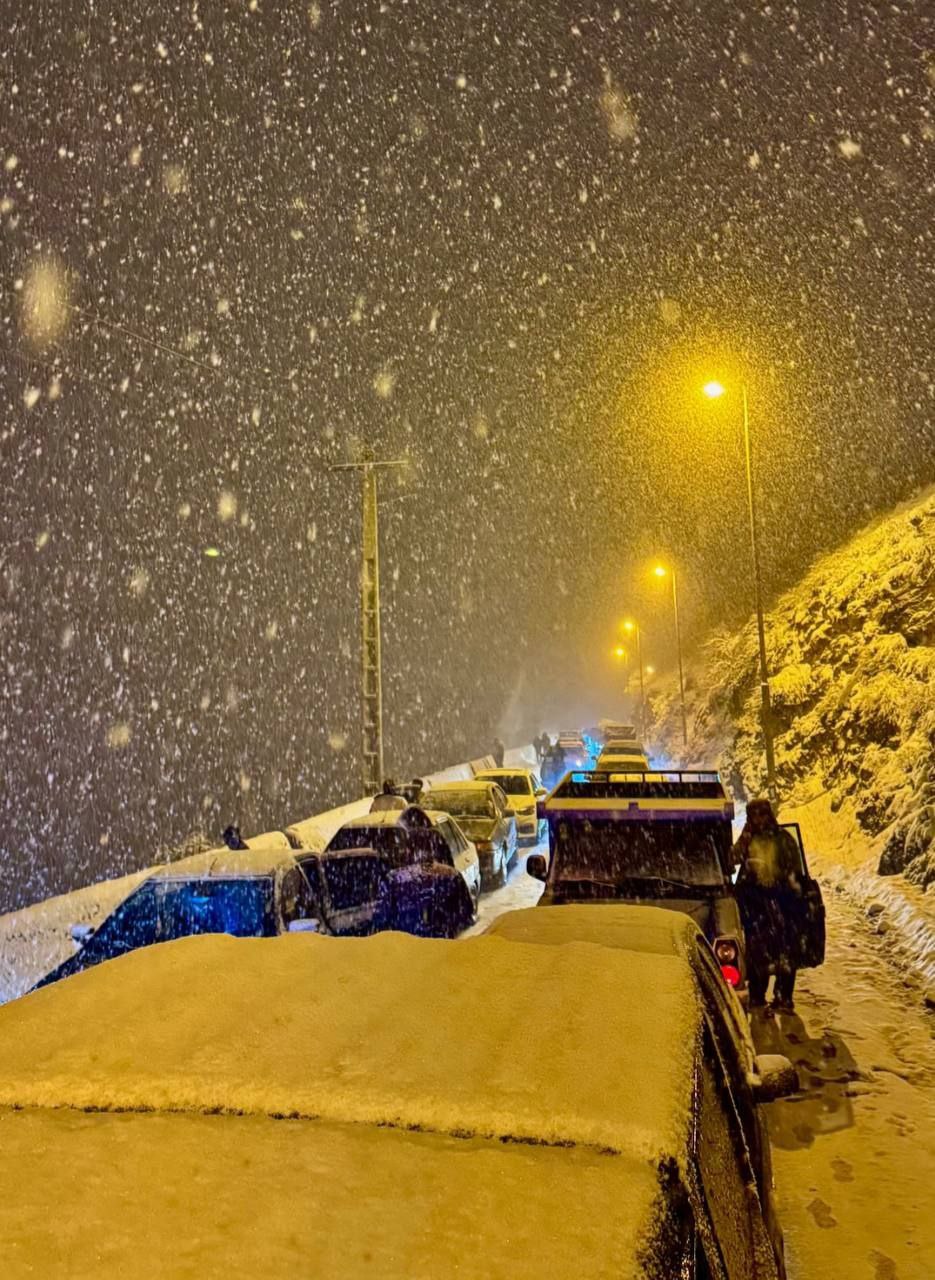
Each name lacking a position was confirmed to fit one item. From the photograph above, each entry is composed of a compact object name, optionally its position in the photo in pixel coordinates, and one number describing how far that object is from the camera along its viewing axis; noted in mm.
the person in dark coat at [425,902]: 9531
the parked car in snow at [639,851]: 7512
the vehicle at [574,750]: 41062
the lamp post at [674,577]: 38109
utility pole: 19125
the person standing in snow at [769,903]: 8031
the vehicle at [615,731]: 40531
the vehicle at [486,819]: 14648
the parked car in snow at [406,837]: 11406
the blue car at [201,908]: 7660
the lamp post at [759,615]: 20734
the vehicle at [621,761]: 20184
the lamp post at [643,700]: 63278
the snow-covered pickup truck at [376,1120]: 1658
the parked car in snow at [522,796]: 19672
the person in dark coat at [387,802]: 16078
